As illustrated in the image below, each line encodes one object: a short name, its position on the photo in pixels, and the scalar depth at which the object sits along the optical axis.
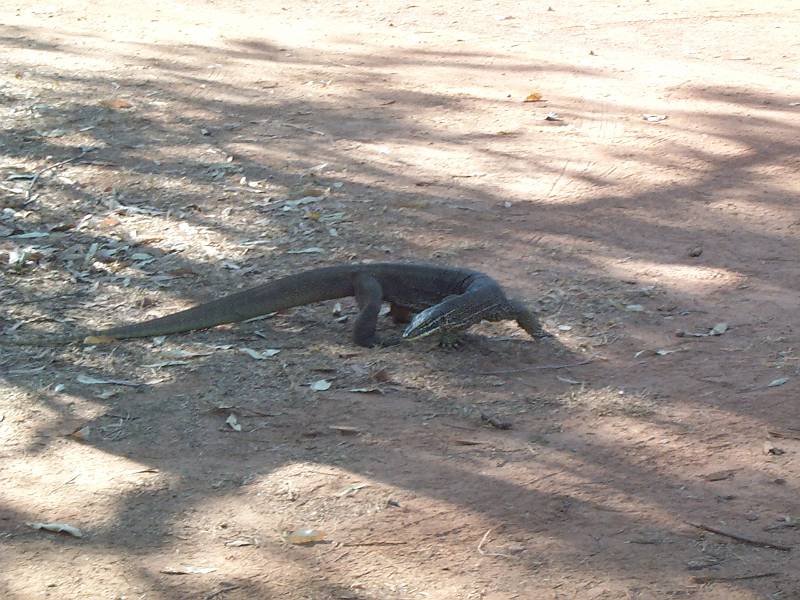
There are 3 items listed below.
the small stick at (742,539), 6.95
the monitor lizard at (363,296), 10.40
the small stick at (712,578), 6.68
